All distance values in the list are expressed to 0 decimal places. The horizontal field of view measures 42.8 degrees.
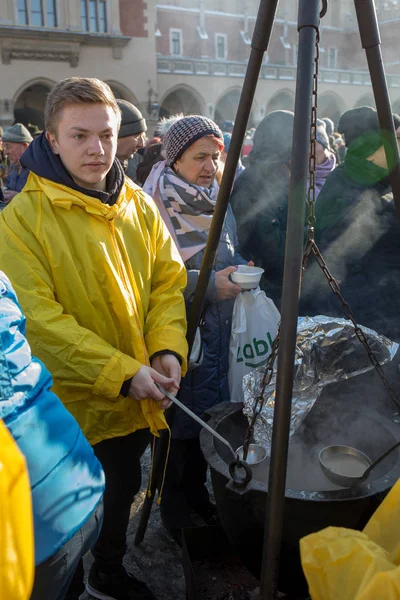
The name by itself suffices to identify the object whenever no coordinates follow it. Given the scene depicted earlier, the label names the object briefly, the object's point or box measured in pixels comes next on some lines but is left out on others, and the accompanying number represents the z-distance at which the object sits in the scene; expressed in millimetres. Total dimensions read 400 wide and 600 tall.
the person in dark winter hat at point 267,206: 2854
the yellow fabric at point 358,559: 970
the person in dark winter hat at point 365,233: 2764
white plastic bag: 2477
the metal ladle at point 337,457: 1752
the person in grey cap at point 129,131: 3506
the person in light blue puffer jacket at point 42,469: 1001
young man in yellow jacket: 1710
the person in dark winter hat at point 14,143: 5168
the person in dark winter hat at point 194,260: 2461
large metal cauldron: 1605
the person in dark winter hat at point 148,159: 4430
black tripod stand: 1449
